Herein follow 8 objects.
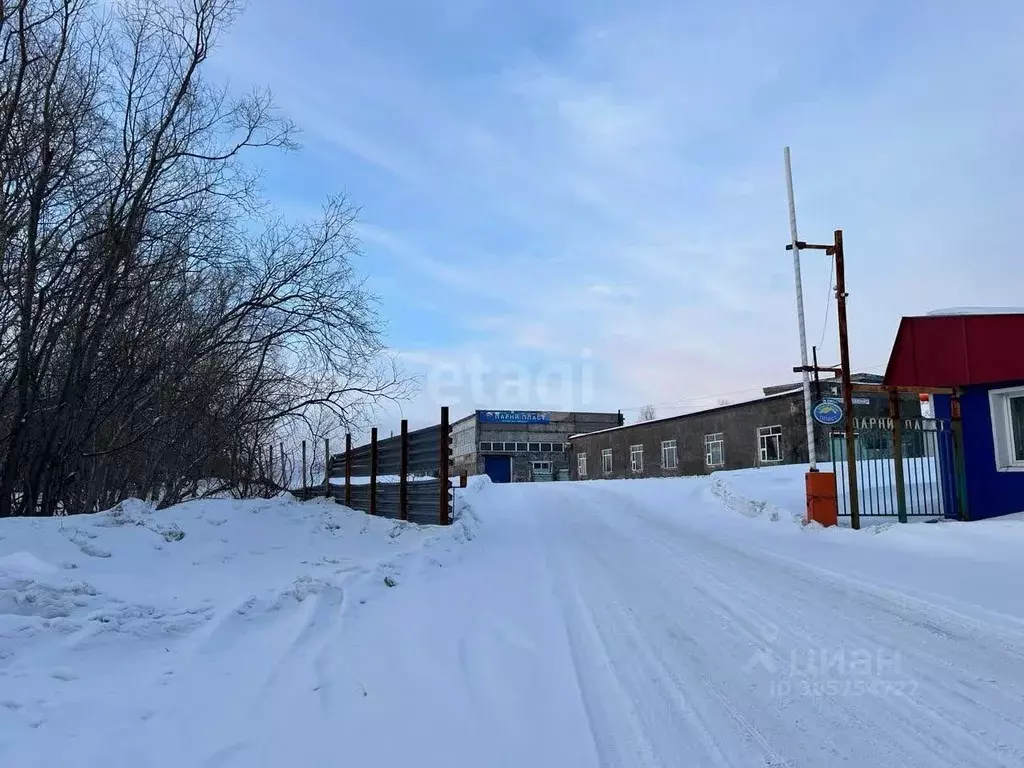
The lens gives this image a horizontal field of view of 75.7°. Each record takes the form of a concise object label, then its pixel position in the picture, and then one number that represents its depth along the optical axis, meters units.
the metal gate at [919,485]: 11.98
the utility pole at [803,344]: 12.25
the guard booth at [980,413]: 11.66
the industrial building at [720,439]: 28.33
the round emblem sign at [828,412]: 12.15
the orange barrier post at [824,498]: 11.33
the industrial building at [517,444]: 59.78
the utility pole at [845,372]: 11.27
